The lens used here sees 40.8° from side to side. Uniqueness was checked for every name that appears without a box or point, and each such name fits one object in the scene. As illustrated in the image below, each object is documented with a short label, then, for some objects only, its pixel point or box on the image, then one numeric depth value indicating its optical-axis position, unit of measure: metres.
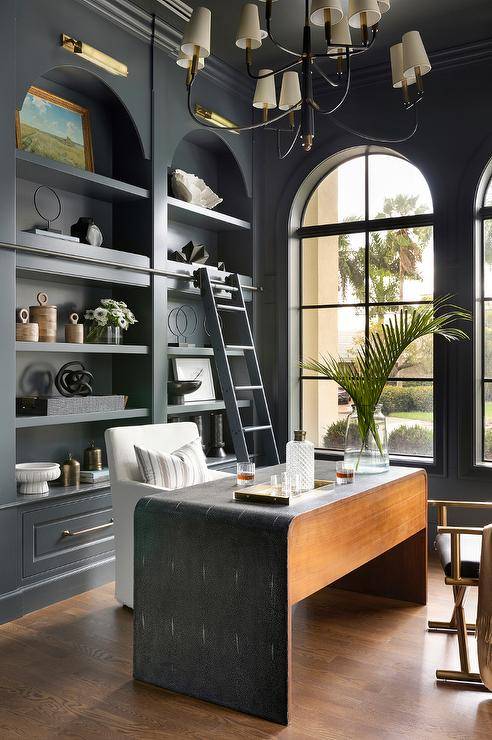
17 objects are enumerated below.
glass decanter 2.82
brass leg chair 2.61
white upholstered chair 3.24
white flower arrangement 3.96
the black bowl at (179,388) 4.49
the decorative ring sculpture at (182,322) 4.92
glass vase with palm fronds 3.18
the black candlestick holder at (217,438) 4.91
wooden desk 2.29
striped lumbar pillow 3.27
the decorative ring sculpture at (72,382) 3.86
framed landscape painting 3.72
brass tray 2.49
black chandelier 2.38
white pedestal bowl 3.46
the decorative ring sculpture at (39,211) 3.86
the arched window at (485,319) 4.50
